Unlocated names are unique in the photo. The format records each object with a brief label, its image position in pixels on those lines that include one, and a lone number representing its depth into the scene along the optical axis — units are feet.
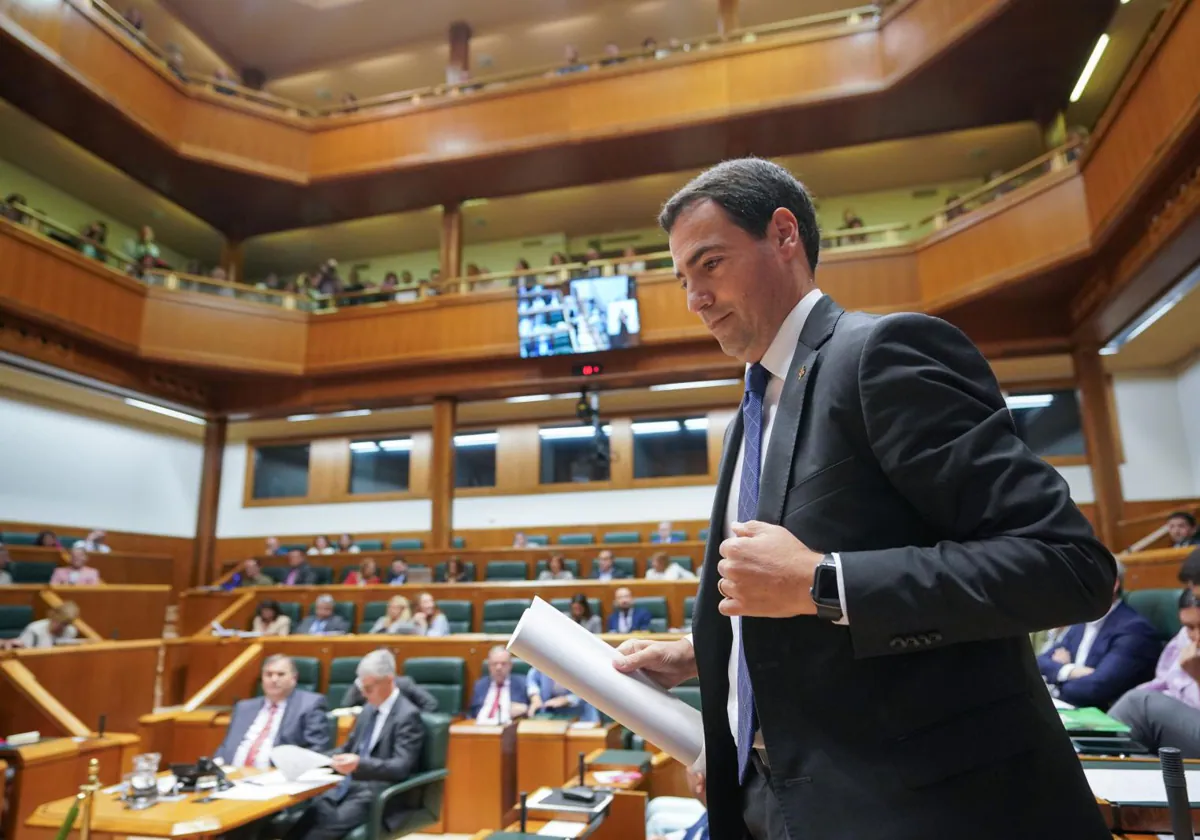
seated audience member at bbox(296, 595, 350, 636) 20.36
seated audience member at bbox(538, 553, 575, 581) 24.21
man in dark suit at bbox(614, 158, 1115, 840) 2.06
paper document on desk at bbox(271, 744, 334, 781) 9.06
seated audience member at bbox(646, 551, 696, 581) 21.98
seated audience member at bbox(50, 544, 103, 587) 21.95
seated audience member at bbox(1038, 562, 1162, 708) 9.29
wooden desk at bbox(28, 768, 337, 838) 7.43
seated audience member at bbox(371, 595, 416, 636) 19.38
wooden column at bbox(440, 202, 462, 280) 30.37
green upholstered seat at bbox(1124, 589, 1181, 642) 10.27
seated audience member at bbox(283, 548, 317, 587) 26.66
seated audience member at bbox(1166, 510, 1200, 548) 16.71
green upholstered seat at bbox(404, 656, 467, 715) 14.78
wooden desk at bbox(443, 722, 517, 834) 11.60
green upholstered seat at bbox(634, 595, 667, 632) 18.75
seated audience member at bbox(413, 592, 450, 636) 18.89
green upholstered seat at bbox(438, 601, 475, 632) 20.13
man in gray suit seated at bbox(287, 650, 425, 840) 9.64
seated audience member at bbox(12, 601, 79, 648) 16.80
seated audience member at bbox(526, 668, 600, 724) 14.47
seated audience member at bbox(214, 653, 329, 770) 11.36
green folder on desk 5.18
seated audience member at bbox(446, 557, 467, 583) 24.39
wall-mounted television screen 26.71
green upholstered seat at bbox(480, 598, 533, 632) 19.22
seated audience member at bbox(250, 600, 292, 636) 20.59
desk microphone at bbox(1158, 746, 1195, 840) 2.83
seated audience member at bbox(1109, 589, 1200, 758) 5.65
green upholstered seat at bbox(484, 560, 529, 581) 25.23
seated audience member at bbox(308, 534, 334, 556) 30.64
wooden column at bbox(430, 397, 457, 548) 28.14
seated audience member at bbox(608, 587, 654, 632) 18.51
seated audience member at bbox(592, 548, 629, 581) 23.34
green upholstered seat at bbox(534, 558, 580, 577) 25.01
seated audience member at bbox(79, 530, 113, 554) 25.40
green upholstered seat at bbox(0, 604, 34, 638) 17.63
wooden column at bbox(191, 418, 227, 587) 32.24
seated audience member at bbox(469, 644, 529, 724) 14.24
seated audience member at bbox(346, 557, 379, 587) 25.70
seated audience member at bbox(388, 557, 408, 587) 25.45
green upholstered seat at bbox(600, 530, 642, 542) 30.71
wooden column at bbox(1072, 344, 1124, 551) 23.12
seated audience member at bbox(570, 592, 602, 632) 17.94
